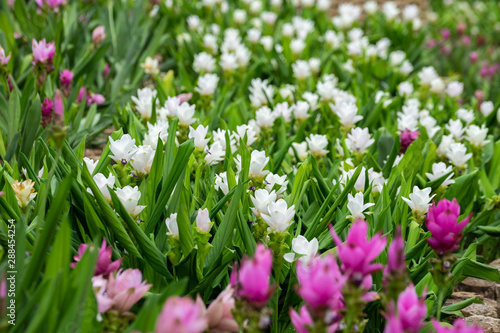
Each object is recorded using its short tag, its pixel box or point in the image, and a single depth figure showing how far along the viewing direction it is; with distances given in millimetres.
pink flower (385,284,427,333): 1011
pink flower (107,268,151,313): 1110
